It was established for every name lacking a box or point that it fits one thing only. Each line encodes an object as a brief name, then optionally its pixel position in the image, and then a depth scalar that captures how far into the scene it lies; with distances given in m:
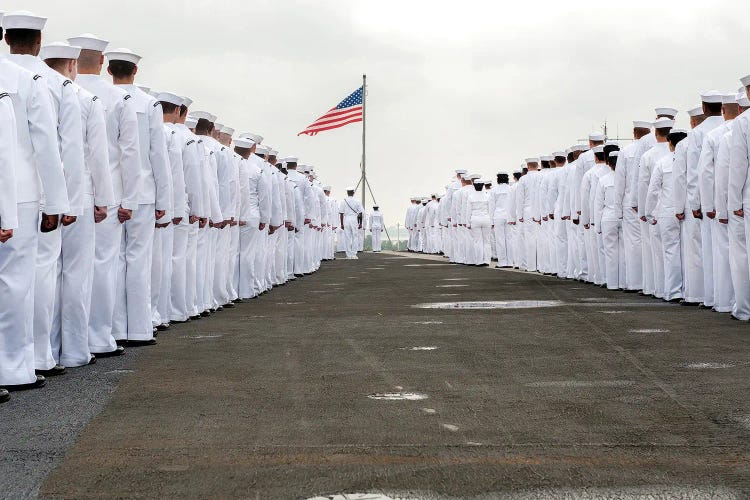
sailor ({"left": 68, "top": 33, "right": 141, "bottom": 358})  10.23
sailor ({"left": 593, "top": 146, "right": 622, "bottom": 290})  20.22
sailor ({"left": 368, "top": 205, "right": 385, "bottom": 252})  64.06
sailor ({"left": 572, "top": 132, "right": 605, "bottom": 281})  22.25
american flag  45.84
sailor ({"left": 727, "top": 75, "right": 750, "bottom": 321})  12.55
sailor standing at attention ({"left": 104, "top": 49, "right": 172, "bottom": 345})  10.93
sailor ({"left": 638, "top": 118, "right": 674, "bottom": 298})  17.48
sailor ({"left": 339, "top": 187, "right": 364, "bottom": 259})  48.69
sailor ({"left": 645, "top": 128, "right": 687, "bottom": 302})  16.88
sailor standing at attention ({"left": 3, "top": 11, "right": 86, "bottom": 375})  8.23
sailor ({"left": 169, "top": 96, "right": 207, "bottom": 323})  13.54
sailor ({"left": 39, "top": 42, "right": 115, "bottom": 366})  9.11
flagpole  63.32
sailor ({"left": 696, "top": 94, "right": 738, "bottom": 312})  13.75
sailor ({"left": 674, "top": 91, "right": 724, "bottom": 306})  14.90
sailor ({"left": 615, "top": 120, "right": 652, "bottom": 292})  18.47
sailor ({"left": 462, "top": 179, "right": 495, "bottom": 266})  34.38
